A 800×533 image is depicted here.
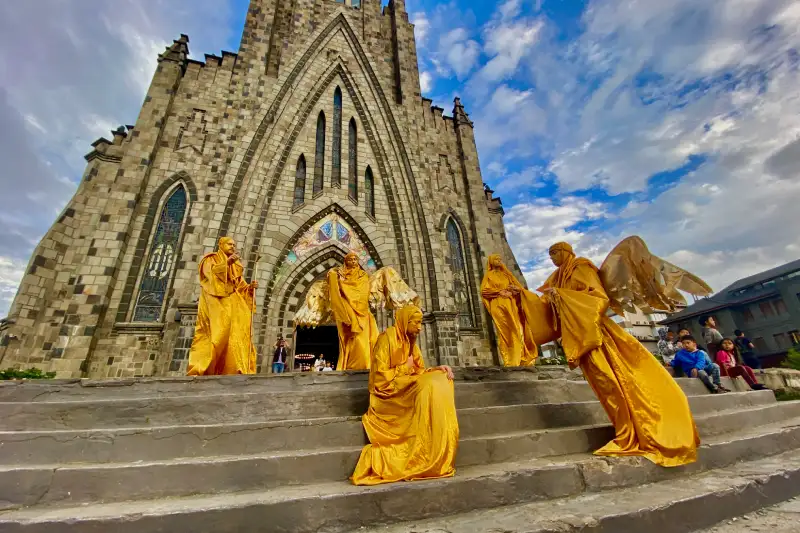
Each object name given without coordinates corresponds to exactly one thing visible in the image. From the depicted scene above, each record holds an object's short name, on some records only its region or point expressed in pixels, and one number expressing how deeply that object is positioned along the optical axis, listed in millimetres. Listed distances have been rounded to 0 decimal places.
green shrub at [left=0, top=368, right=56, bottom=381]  7305
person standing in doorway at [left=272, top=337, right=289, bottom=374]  9000
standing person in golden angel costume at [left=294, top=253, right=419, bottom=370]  6273
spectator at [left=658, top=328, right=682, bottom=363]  7867
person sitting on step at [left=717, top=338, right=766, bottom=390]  6219
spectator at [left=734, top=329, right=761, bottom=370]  7980
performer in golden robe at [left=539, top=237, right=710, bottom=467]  3021
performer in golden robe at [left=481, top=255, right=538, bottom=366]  6062
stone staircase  2195
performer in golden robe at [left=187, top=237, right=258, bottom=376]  5353
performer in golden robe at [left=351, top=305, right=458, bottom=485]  2711
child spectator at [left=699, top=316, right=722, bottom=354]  6883
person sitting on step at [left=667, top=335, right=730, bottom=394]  5480
